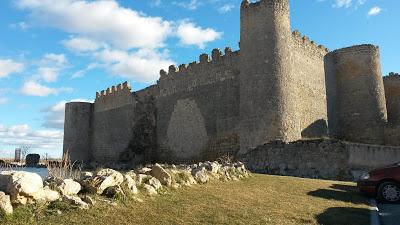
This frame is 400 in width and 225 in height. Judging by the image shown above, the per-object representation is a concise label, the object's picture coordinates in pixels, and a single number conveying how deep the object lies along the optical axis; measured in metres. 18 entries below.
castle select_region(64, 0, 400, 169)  20.91
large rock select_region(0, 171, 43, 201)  6.45
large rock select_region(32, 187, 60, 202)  6.77
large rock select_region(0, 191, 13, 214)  6.17
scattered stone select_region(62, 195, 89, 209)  6.94
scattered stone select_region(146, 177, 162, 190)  8.99
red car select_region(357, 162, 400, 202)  11.50
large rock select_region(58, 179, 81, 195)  7.34
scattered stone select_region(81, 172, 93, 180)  8.29
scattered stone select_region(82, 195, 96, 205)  7.17
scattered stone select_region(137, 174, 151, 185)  8.99
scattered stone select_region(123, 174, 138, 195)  8.18
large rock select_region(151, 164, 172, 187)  9.61
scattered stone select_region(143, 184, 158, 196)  8.59
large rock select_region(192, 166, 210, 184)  10.98
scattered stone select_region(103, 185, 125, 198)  7.77
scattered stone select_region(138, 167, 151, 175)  9.91
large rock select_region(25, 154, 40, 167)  43.97
